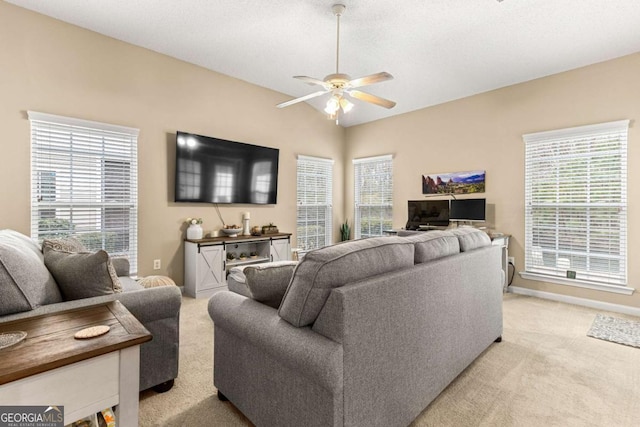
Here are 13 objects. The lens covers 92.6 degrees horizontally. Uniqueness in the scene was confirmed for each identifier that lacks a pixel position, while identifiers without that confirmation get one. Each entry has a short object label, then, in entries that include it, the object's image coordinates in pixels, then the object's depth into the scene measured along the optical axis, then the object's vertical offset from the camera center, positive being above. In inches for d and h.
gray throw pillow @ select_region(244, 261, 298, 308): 64.8 -15.0
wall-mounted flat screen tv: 165.9 +23.8
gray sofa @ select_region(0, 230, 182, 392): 55.9 -19.1
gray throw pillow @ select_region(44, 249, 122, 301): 66.6 -14.6
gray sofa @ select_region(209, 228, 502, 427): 50.2 -23.8
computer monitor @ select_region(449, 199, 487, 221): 176.2 +2.0
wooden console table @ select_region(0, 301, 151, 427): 36.9 -20.7
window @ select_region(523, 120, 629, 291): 143.9 +5.0
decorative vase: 166.1 -11.6
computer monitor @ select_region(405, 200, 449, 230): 194.1 -0.1
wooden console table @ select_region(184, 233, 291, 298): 159.2 -28.4
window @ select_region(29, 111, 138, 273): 129.0 +12.3
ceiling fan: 112.9 +48.4
